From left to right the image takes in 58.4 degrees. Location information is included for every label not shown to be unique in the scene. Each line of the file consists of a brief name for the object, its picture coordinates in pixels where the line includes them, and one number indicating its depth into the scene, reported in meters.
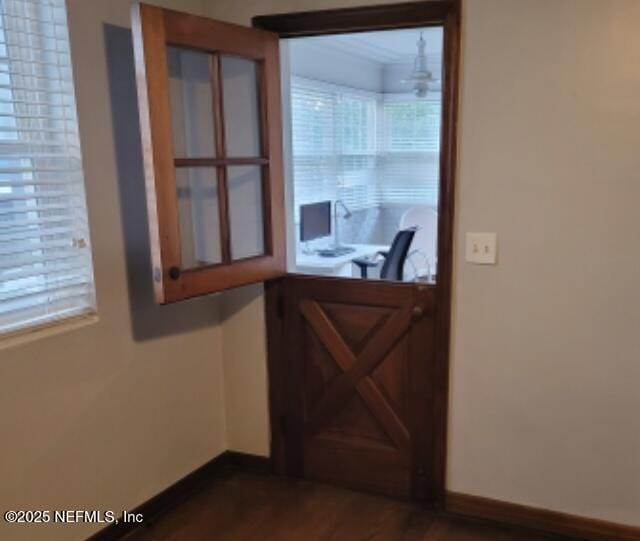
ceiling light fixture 4.75
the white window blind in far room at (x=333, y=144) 4.51
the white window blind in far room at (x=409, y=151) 6.05
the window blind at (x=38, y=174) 1.82
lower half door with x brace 2.41
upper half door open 1.86
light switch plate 2.18
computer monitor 4.20
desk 3.82
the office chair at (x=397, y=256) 4.01
